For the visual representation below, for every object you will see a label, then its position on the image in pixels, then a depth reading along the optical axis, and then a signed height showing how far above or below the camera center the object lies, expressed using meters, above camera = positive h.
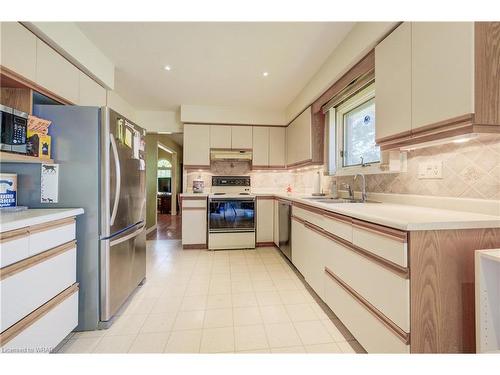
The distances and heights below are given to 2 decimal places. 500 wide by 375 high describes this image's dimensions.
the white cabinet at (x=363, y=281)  1.01 -0.55
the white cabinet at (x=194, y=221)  3.46 -0.53
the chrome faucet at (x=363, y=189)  1.98 +0.00
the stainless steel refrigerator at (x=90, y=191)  1.51 -0.02
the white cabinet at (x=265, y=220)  3.60 -0.53
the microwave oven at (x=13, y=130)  1.25 +0.36
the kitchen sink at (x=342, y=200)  2.06 -0.12
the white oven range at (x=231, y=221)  3.40 -0.52
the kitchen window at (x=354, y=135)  2.17 +0.63
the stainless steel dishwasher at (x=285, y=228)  2.73 -0.54
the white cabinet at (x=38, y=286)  0.99 -0.52
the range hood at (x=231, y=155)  3.69 +0.60
